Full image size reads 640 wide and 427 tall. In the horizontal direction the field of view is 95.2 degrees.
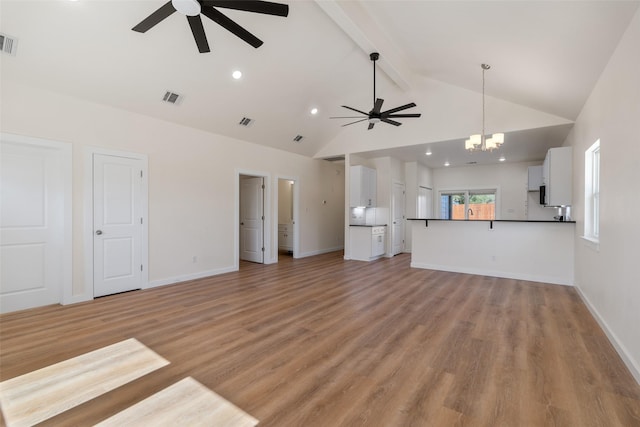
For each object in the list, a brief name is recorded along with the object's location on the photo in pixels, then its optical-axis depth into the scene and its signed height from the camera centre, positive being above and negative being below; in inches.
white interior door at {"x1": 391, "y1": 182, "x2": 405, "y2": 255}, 317.4 -7.3
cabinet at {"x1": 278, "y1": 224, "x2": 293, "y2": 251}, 345.7 -33.0
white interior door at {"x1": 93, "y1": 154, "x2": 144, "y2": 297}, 167.8 -9.2
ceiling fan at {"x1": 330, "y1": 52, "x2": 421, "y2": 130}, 170.4 +60.1
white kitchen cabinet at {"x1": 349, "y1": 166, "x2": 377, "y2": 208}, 286.2 +23.9
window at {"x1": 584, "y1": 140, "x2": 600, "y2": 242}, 145.7 +9.5
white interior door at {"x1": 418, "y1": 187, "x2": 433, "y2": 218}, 346.9 +10.6
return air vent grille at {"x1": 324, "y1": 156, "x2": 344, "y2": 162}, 315.7 +58.7
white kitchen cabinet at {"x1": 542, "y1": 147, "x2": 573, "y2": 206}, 192.2 +24.0
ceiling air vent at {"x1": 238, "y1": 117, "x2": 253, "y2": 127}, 223.5 +68.4
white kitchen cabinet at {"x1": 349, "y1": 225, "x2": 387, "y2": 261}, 284.8 -31.6
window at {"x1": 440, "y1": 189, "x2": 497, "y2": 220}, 348.2 +8.7
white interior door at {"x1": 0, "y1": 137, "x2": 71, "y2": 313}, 141.5 -8.4
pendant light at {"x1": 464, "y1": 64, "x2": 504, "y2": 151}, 178.7 +43.4
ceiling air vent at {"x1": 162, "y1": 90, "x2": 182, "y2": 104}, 176.4 +68.7
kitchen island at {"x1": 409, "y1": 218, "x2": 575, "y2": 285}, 198.4 -27.8
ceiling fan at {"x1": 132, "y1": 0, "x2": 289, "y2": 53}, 88.9 +62.9
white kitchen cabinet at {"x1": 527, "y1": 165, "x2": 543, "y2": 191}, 266.9 +31.5
